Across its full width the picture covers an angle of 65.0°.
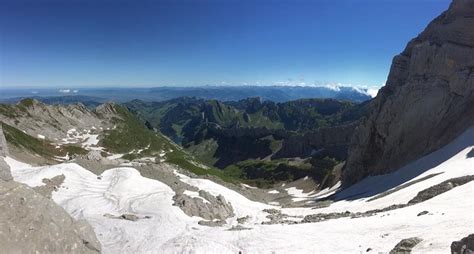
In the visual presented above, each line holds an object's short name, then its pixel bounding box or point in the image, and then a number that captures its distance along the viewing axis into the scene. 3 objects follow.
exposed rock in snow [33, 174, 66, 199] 40.50
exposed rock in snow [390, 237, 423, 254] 20.32
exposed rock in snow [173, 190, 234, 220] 41.67
